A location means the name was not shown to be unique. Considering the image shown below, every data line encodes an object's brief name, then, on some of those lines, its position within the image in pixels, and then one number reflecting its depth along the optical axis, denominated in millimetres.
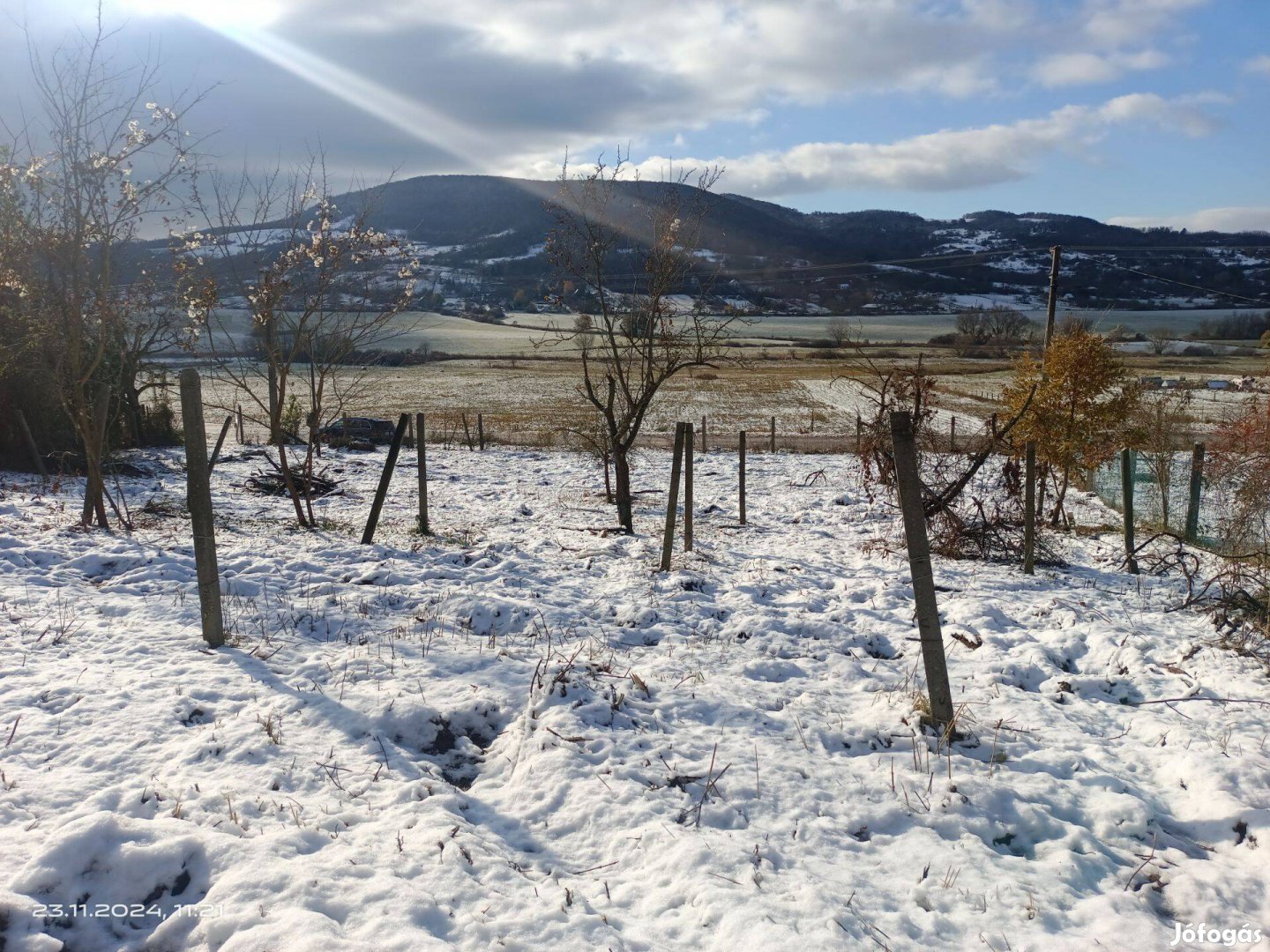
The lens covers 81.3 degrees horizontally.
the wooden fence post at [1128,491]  9844
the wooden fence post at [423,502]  11005
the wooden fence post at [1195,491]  11602
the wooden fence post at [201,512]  5738
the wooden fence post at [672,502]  9289
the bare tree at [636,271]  11672
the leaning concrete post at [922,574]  5035
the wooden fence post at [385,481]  10016
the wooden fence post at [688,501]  10211
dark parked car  25953
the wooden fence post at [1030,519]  9664
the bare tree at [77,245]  9469
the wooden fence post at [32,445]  14961
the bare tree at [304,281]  10961
